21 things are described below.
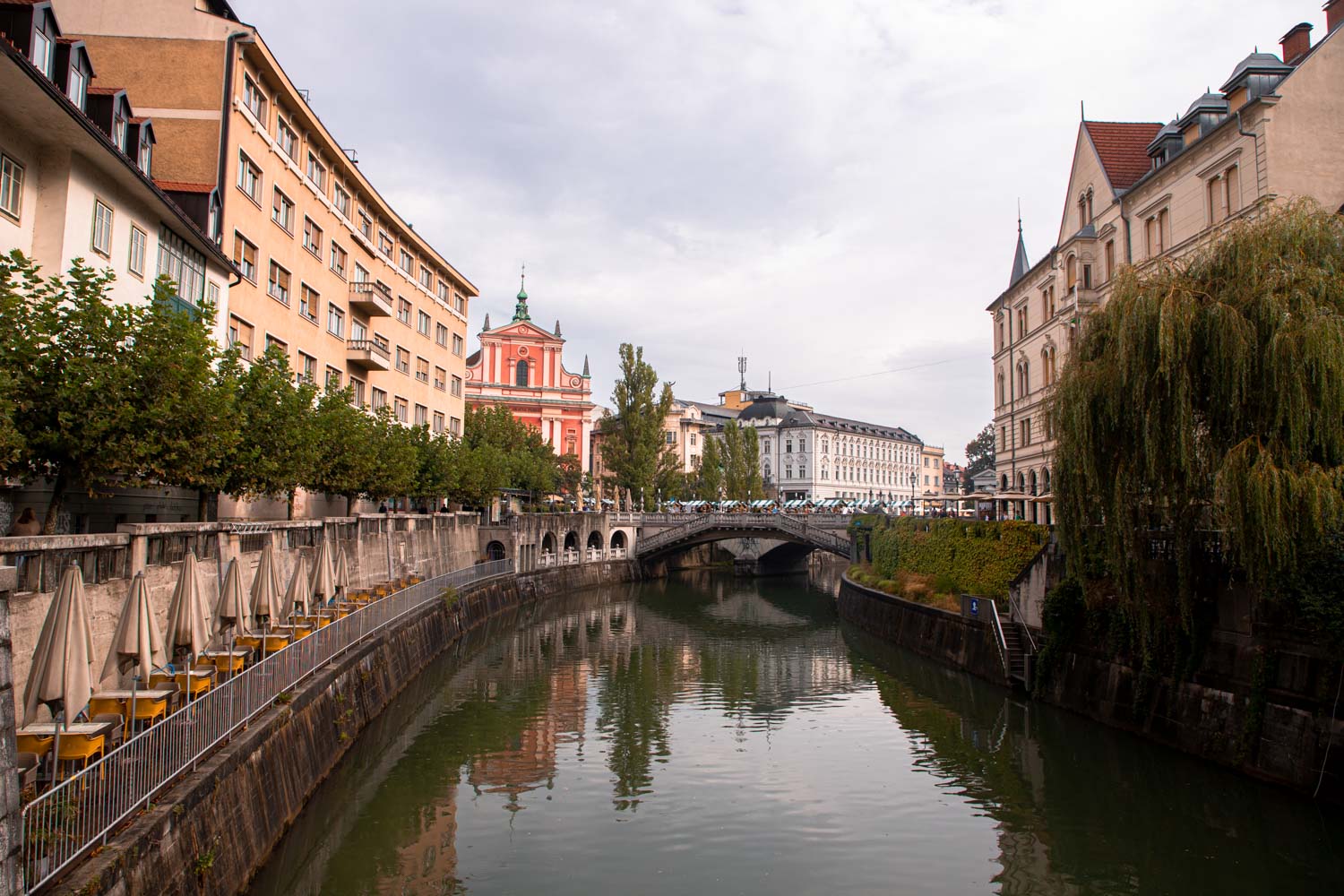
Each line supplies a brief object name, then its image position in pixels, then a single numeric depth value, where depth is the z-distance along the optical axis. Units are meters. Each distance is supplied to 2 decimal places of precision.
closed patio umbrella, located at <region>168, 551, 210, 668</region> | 12.88
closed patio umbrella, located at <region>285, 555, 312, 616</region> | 19.88
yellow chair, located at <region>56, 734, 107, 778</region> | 9.92
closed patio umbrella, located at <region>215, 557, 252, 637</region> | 15.27
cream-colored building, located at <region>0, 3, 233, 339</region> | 17.44
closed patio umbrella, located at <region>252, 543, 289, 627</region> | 17.00
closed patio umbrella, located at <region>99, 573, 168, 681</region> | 11.28
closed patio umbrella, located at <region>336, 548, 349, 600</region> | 23.75
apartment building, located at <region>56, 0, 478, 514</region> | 29.22
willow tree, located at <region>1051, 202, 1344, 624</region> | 16.14
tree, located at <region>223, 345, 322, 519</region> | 20.88
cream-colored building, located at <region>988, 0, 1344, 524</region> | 27.41
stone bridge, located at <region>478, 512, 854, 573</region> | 56.94
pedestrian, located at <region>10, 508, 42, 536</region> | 14.72
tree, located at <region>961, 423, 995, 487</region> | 119.94
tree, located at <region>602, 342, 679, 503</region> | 73.69
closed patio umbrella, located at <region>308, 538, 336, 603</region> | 21.53
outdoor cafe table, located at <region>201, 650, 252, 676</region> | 15.07
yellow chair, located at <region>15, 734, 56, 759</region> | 9.75
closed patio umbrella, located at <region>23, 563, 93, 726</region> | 9.62
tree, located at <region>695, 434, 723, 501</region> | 90.38
